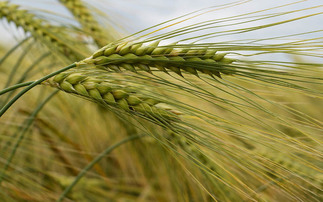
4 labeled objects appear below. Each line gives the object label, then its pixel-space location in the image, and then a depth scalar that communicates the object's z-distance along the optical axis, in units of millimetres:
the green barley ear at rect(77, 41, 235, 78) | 248
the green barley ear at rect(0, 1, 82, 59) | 384
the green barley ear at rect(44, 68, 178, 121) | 259
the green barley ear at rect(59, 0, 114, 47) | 418
